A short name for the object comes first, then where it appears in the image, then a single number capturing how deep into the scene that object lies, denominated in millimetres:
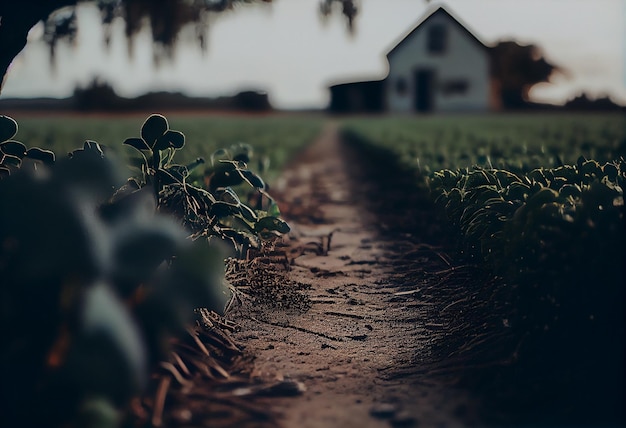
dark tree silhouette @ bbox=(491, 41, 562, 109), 36969
